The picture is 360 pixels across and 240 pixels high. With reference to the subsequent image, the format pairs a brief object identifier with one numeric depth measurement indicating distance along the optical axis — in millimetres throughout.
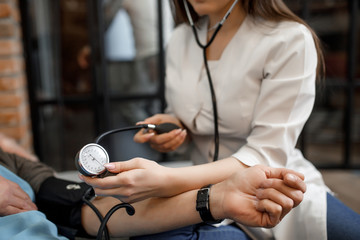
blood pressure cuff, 874
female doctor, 803
